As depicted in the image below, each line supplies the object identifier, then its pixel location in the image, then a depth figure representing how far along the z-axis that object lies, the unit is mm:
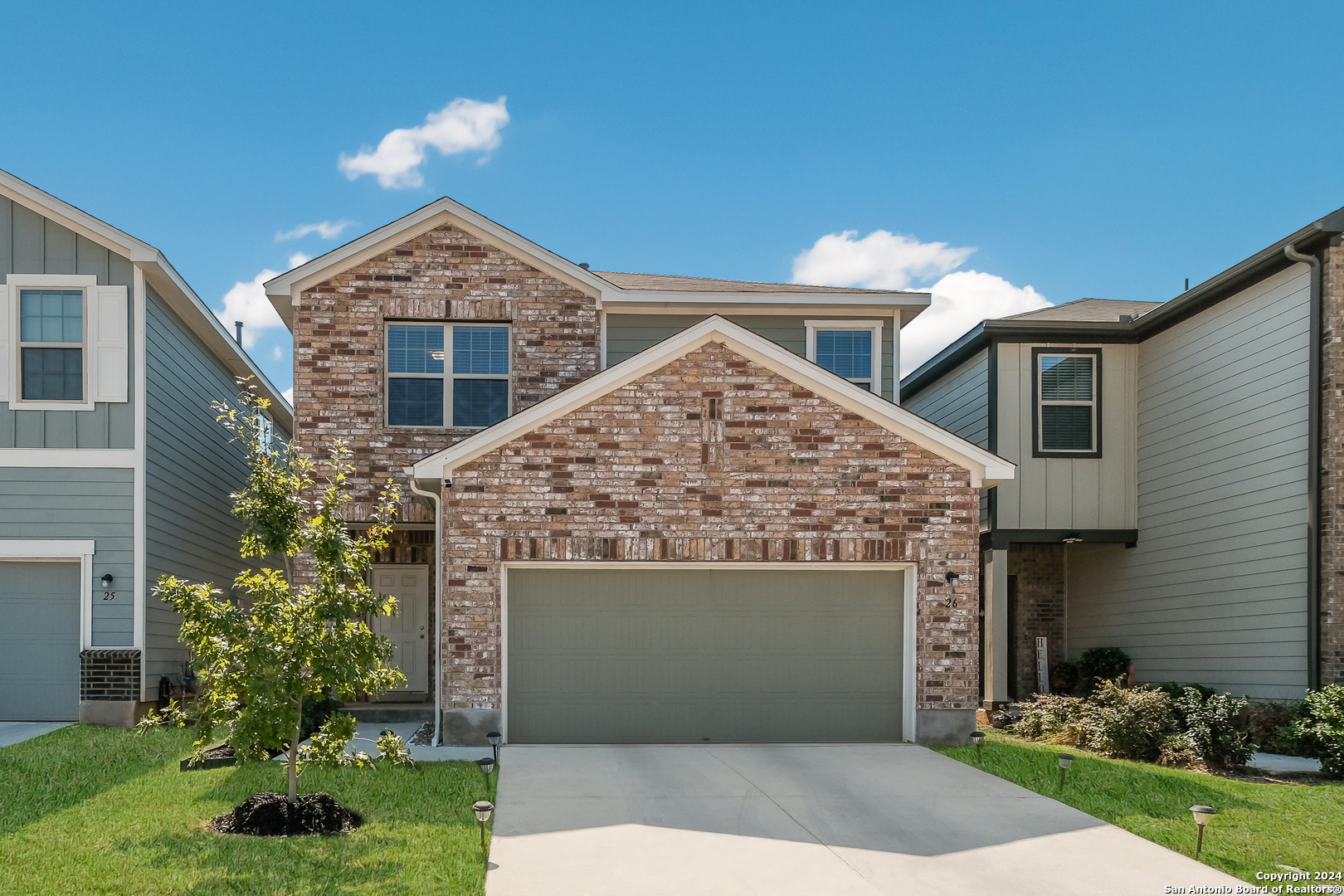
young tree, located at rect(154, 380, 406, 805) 6910
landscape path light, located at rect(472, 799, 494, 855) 6277
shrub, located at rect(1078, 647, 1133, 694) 14828
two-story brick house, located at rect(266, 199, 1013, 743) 10852
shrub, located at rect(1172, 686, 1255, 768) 10234
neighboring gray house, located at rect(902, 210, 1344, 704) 11641
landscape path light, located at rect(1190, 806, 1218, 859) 6473
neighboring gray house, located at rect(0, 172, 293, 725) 11641
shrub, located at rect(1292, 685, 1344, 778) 9750
